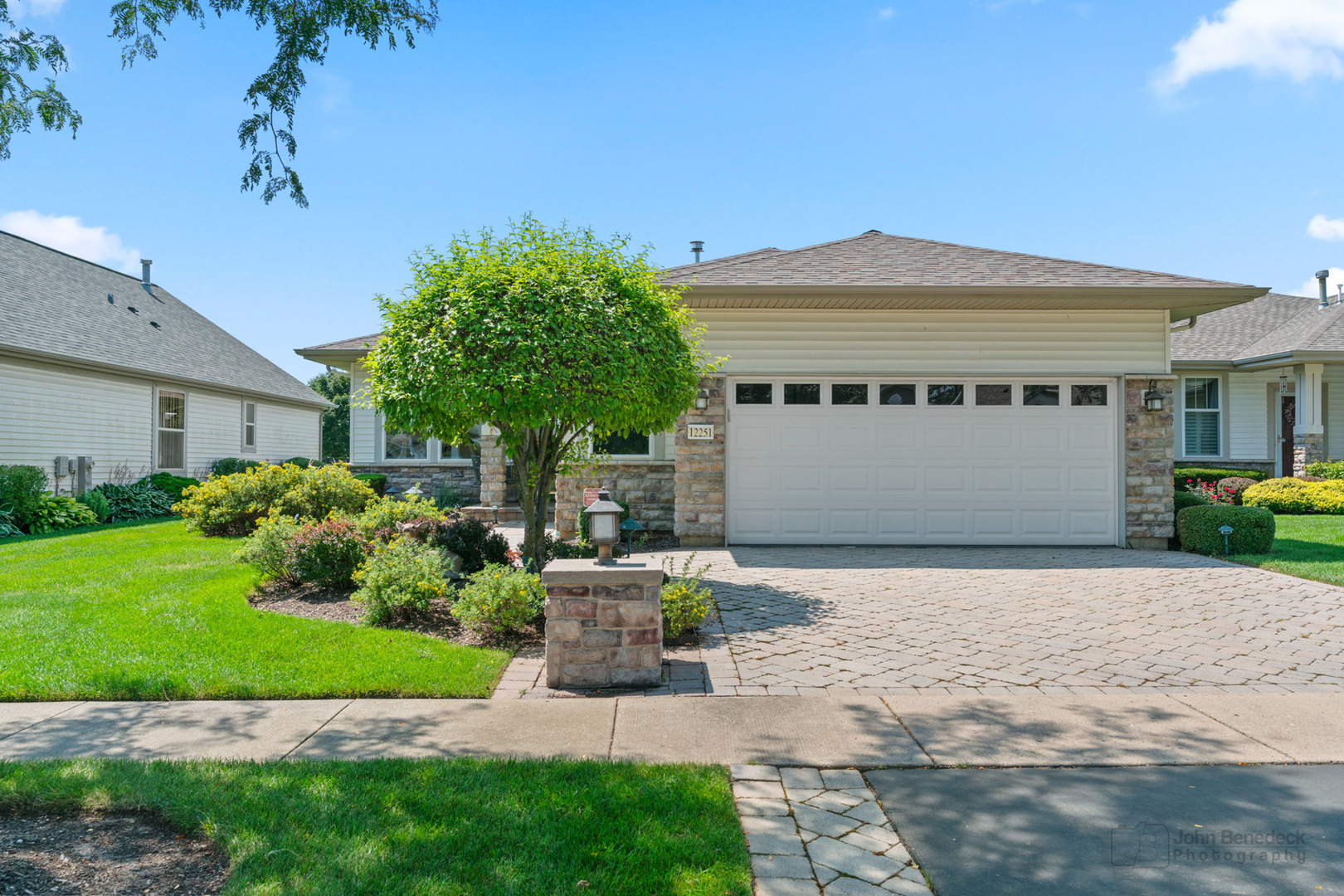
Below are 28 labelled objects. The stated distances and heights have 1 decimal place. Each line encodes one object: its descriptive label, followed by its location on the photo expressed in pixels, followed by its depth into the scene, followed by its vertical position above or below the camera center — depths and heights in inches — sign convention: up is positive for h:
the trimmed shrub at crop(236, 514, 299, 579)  293.0 -38.4
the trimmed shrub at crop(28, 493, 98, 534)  493.0 -43.1
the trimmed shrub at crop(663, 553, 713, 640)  217.8 -46.5
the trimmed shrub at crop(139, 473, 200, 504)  629.6 -27.6
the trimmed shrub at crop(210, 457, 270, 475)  700.7 -14.1
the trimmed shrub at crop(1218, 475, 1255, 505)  584.1 -27.1
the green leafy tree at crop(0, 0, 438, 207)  165.5 +91.7
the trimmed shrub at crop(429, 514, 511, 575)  296.0 -36.7
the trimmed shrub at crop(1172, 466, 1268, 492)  614.9 -18.9
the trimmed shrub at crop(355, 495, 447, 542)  320.5 -29.2
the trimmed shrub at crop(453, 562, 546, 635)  219.1 -45.1
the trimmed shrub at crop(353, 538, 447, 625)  236.7 -43.1
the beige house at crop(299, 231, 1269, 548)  411.5 +15.6
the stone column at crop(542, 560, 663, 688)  180.9 -43.9
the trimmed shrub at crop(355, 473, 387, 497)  635.5 -24.7
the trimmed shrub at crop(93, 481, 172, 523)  580.7 -40.3
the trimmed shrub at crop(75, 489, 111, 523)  549.0 -37.5
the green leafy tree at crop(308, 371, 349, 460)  1289.4 +43.0
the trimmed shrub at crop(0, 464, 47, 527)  474.9 -25.5
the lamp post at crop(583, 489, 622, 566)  193.8 -19.5
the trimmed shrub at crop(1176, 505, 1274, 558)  382.9 -40.4
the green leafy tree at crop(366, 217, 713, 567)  244.7 +35.8
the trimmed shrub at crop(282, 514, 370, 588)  284.2 -39.3
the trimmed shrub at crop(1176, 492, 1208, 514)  422.0 -27.8
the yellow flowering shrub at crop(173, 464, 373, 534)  436.8 -26.2
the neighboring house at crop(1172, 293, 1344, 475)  620.7 +47.4
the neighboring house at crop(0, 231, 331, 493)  543.2 +63.0
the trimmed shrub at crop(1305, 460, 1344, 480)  593.6 -14.3
